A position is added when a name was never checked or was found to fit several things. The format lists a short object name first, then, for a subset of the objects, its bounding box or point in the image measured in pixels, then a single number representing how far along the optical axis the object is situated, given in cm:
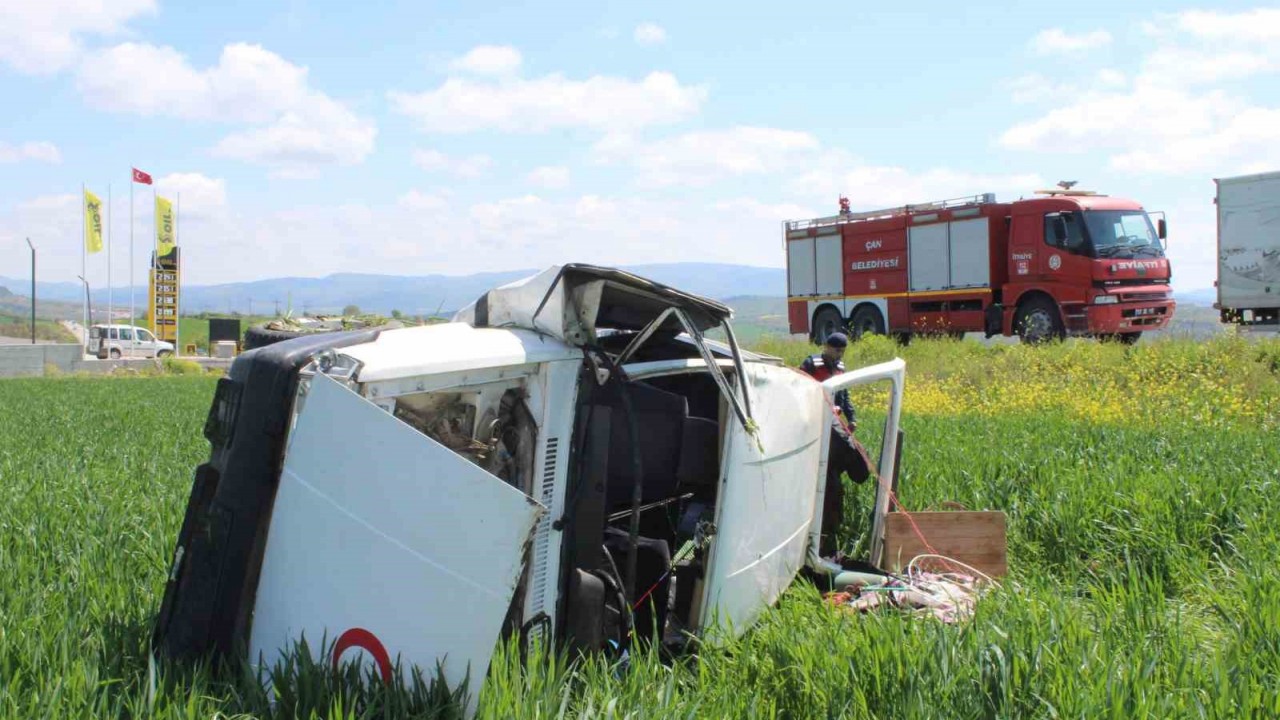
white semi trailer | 2256
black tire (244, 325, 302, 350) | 645
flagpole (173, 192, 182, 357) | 4816
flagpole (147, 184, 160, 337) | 4766
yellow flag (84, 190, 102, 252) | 4775
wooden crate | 603
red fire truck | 2103
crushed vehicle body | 321
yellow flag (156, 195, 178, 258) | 4872
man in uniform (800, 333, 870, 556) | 607
